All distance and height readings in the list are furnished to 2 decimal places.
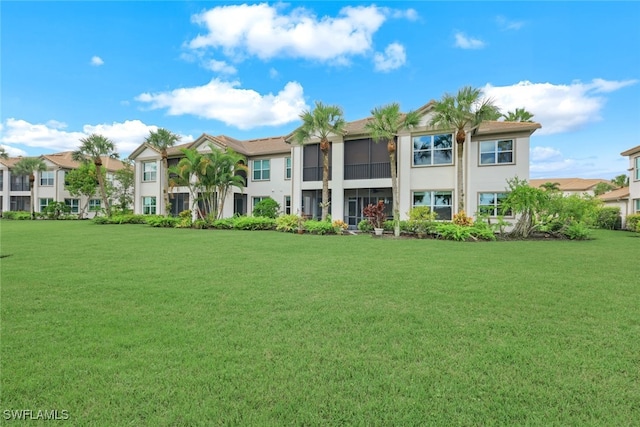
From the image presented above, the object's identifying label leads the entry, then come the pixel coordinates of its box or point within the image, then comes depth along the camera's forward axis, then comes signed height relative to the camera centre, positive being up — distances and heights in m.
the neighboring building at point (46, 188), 39.25 +3.15
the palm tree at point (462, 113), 16.16 +5.30
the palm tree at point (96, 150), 28.02 +5.65
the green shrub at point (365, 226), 18.33 -0.76
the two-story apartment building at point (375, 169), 18.08 +2.88
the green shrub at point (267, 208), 23.38 +0.36
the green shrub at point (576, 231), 14.96 -0.83
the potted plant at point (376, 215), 17.47 -0.10
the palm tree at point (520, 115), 26.95 +8.45
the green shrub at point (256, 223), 20.05 -0.69
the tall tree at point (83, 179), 35.75 +3.79
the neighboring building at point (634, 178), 22.73 +2.63
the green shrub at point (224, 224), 21.03 -0.75
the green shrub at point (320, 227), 17.56 -0.80
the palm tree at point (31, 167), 37.19 +5.37
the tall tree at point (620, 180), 39.21 +4.22
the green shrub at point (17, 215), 35.94 -0.33
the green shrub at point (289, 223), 18.52 -0.60
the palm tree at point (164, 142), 25.81 +5.87
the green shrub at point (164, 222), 23.69 -0.71
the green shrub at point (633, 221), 18.91 -0.45
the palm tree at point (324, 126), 19.30 +5.45
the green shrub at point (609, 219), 24.16 -0.41
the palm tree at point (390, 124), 16.55 +4.81
